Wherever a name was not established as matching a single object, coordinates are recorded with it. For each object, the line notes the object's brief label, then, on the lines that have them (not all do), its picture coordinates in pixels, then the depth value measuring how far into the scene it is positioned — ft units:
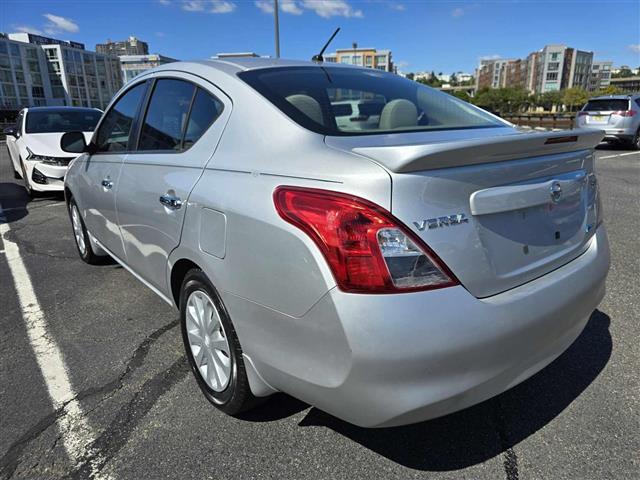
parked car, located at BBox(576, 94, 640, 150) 45.93
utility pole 57.00
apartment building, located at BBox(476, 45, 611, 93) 419.54
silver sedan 4.89
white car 25.73
